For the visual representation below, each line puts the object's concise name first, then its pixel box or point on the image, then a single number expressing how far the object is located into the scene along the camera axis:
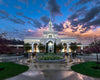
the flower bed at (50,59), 16.42
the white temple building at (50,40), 46.69
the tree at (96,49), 10.84
